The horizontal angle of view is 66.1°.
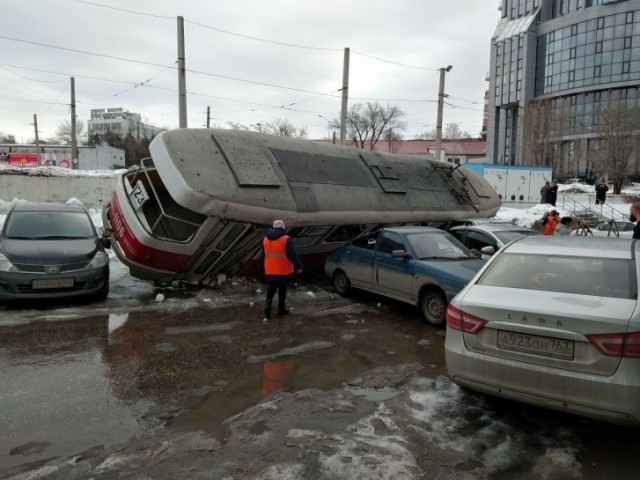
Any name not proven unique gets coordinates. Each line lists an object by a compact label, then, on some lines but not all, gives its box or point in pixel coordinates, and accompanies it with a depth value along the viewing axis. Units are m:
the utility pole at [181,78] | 15.52
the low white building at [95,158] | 48.88
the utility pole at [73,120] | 29.78
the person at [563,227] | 10.86
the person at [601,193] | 27.48
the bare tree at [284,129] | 71.71
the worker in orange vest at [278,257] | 7.21
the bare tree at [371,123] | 74.56
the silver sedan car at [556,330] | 3.31
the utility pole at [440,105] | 22.44
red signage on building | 45.88
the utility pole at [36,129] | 45.02
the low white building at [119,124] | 80.94
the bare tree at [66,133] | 82.31
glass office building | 49.39
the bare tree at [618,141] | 37.25
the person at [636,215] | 8.05
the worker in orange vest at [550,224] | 12.92
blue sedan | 7.21
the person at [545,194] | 24.98
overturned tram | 7.91
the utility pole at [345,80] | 19.45
